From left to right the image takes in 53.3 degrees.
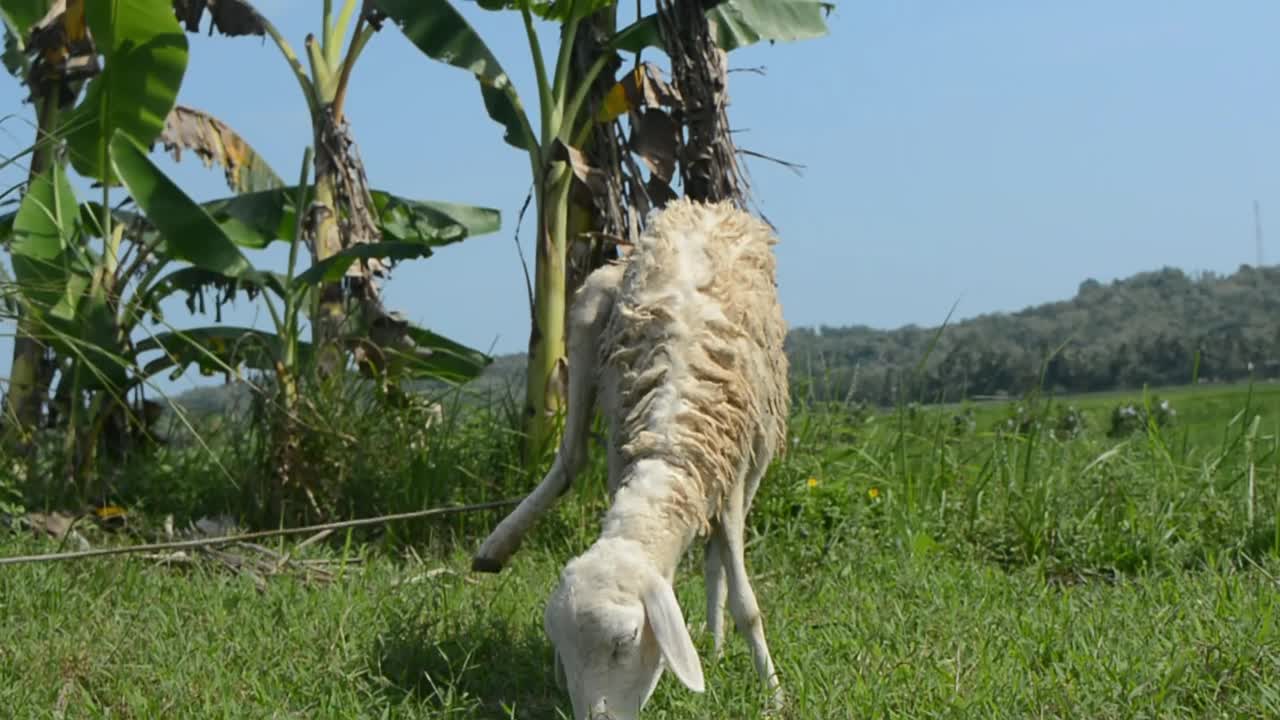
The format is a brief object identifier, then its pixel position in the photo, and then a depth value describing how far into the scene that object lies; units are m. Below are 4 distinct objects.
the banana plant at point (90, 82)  7.62
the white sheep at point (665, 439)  3.25
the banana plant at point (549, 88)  7.30
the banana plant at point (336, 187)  8.30
